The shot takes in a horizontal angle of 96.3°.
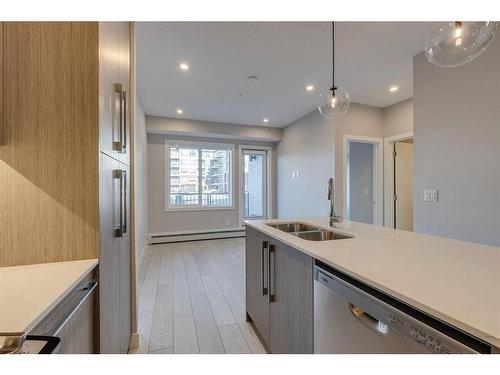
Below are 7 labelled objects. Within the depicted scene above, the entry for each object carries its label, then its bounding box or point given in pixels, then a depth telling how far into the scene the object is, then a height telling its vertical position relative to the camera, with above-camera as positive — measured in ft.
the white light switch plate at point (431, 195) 7.99 -0.34
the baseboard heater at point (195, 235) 16.01 -3.75
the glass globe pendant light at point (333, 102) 7.07 +2.70
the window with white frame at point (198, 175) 16.96 +0.90
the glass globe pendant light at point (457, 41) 3.57 +2.45
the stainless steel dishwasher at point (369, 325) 1.93 -1.50
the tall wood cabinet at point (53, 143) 3.08 +0.63
